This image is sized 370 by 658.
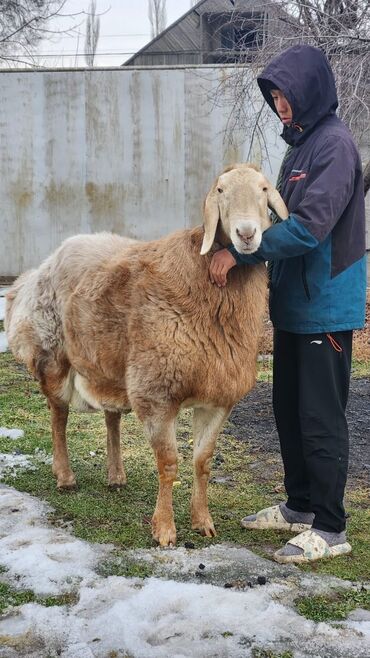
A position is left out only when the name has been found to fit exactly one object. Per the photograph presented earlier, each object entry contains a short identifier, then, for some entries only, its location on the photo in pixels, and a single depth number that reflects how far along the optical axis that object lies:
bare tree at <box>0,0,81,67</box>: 13.66
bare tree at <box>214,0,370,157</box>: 8.90
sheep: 3.80
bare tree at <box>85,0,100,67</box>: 37.56
